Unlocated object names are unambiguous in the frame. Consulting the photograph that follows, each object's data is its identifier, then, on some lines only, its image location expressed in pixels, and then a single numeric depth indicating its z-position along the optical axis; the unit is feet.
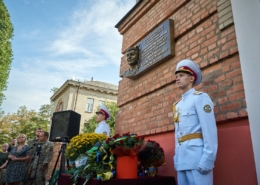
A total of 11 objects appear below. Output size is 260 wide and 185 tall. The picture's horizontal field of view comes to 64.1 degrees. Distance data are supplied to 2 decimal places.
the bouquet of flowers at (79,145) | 8.65
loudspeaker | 15.66
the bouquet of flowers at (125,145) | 7.03
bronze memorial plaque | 11.48
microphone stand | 13.93
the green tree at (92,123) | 58.26
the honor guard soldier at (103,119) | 13.41
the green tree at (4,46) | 50.05
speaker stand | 11.58
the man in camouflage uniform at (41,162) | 14.20
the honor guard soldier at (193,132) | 5.89
